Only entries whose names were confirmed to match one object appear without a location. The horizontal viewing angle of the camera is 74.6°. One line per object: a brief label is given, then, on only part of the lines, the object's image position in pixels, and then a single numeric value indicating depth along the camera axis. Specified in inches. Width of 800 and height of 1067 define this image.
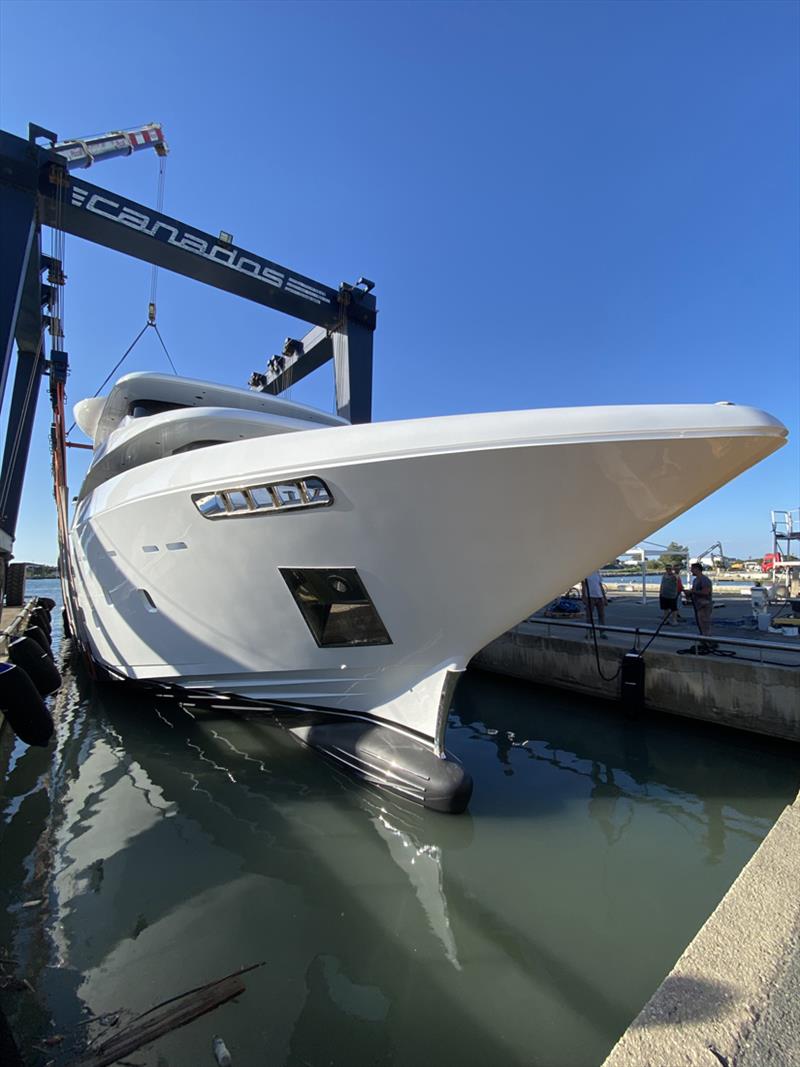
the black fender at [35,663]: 230.7
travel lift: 350.9
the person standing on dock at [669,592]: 379.6
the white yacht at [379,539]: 144.8
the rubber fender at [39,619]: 496.6
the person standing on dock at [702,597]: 322.0
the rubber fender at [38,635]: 381.5
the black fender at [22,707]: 160.1
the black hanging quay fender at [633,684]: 280.4
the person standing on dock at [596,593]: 356.2
